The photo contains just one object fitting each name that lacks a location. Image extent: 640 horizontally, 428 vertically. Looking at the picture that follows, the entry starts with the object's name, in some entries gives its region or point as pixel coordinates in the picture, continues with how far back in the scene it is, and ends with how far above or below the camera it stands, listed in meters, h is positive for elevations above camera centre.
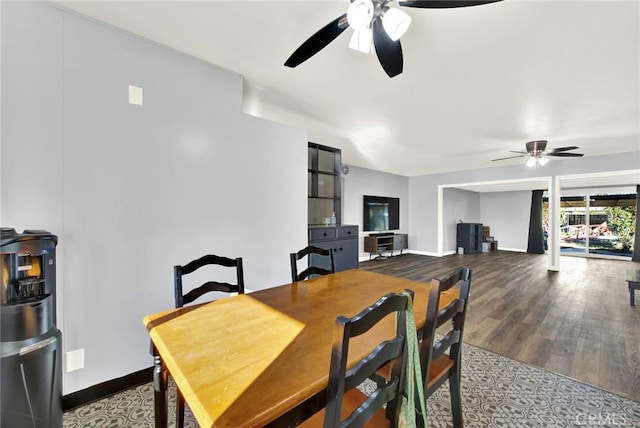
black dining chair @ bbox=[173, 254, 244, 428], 1.37 -0.44
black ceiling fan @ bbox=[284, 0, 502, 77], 1.25 +1.02
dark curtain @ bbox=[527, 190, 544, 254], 8.16 -0.45
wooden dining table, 0.71 -0.50
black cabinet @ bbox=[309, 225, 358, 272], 3.41 -0.43
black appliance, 1.12 -0.55
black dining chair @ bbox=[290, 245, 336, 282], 1.95 -0.40
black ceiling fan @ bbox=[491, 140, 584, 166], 4.38 +1.02
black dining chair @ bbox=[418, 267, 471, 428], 1.13 -0.62
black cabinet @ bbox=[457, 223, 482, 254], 8.05 -0.77
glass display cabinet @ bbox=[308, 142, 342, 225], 4.07 +0.47
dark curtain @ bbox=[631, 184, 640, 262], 6.80 -0.70
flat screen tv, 6.91 -0.02
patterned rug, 1.56 -1.25
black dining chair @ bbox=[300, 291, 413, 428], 0.73 -0.50
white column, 5.73 -0.29
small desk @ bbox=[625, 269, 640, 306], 3.35 -0.91
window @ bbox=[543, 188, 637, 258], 7.41 -0.30
